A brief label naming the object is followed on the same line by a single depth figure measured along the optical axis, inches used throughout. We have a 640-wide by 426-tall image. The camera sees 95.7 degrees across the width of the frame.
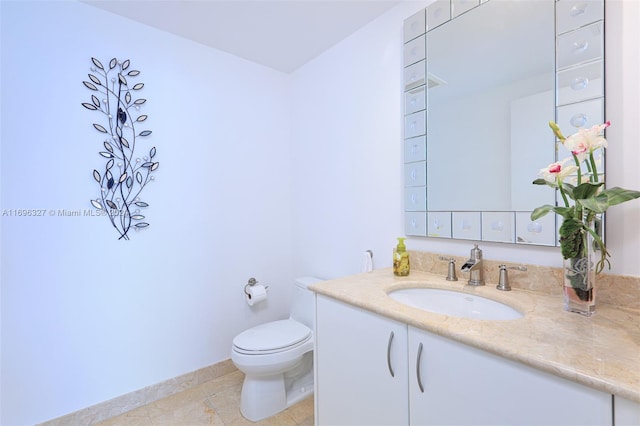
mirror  40.5
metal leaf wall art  64.0
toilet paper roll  81.0
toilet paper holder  83.7
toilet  61.4
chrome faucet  46.9
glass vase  33.7
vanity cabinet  25.1
